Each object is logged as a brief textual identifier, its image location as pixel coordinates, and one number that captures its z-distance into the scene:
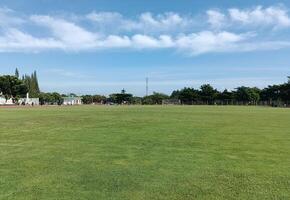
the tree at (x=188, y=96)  64.19
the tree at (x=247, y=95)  59.32
